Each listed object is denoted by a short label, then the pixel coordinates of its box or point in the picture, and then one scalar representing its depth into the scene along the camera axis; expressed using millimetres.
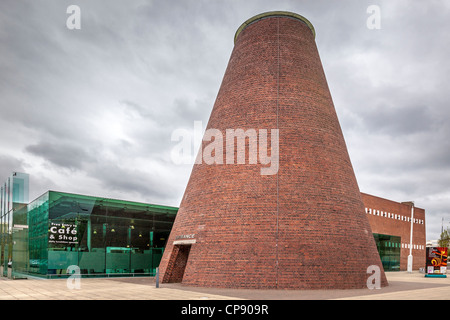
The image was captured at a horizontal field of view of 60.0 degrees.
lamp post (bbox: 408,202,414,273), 36031
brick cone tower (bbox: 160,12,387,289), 14727
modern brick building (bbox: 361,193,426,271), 41875
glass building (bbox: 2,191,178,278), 21312
